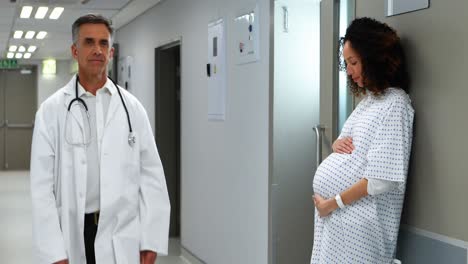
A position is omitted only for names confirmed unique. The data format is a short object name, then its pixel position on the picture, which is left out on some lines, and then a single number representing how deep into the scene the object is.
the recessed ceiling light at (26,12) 7.92
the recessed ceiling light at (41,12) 7.95
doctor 2.35
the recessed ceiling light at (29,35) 10.74
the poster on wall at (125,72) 9.18
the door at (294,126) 4.36
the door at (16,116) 17.02
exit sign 16.36
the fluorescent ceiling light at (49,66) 16.77
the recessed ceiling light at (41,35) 10.72
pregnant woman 2.37
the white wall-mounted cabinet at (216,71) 5.34
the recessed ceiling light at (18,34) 10.54
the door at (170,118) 7.66
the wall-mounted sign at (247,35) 4.59
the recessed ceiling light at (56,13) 8.11
